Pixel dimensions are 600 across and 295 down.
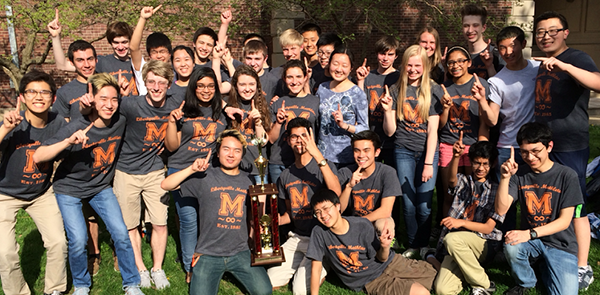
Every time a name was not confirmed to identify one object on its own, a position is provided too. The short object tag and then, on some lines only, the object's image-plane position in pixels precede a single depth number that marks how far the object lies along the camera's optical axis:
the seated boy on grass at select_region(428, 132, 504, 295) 4.18
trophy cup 4.39
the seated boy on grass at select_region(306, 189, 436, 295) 4.11
